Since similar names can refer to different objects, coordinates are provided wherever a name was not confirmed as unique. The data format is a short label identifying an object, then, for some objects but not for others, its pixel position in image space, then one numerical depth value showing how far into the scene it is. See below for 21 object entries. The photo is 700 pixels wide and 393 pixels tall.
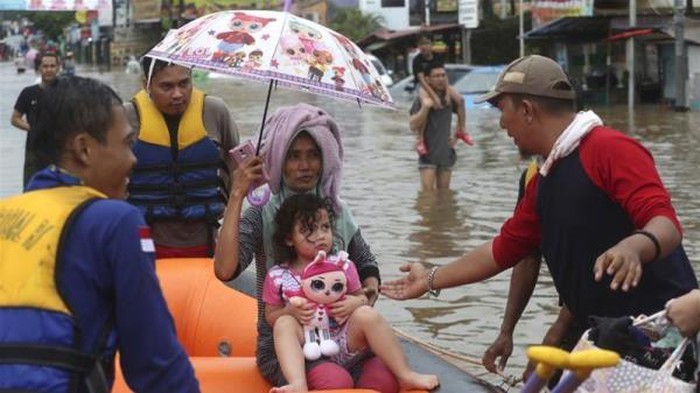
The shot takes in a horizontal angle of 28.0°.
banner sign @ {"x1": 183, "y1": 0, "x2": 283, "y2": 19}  57.21
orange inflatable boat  5.61
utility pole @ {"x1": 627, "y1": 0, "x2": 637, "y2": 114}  29.48
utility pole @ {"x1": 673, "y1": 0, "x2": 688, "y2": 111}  26.86
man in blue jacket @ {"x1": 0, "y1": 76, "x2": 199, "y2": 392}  2.80
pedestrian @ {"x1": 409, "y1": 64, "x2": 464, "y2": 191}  12.69
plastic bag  3.48
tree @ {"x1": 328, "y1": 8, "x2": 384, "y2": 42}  53.50
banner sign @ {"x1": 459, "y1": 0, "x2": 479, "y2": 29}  41.00
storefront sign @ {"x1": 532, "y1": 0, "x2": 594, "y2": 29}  32.34
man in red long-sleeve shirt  3.63
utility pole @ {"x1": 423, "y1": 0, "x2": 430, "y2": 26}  51.44
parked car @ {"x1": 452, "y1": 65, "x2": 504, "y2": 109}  27.62
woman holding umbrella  4.86
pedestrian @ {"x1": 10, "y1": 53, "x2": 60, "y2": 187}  9.93
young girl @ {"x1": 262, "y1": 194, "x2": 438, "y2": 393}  4.52
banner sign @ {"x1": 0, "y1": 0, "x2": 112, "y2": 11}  57.20
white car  31.86
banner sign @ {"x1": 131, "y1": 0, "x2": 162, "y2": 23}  70.25
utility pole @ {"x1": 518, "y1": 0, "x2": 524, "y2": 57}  37.33
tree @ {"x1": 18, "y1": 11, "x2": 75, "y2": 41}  105.00
